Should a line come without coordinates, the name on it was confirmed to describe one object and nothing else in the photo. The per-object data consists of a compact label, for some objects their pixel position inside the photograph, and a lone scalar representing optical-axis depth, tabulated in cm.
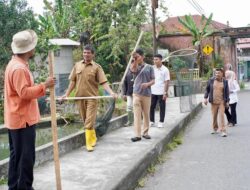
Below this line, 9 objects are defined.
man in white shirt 1032
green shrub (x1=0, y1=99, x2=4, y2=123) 1247
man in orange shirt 430
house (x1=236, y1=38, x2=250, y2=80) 5578
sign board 2717
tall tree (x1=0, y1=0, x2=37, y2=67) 1331
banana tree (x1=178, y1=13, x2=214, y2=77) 3127
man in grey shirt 853
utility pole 1578
